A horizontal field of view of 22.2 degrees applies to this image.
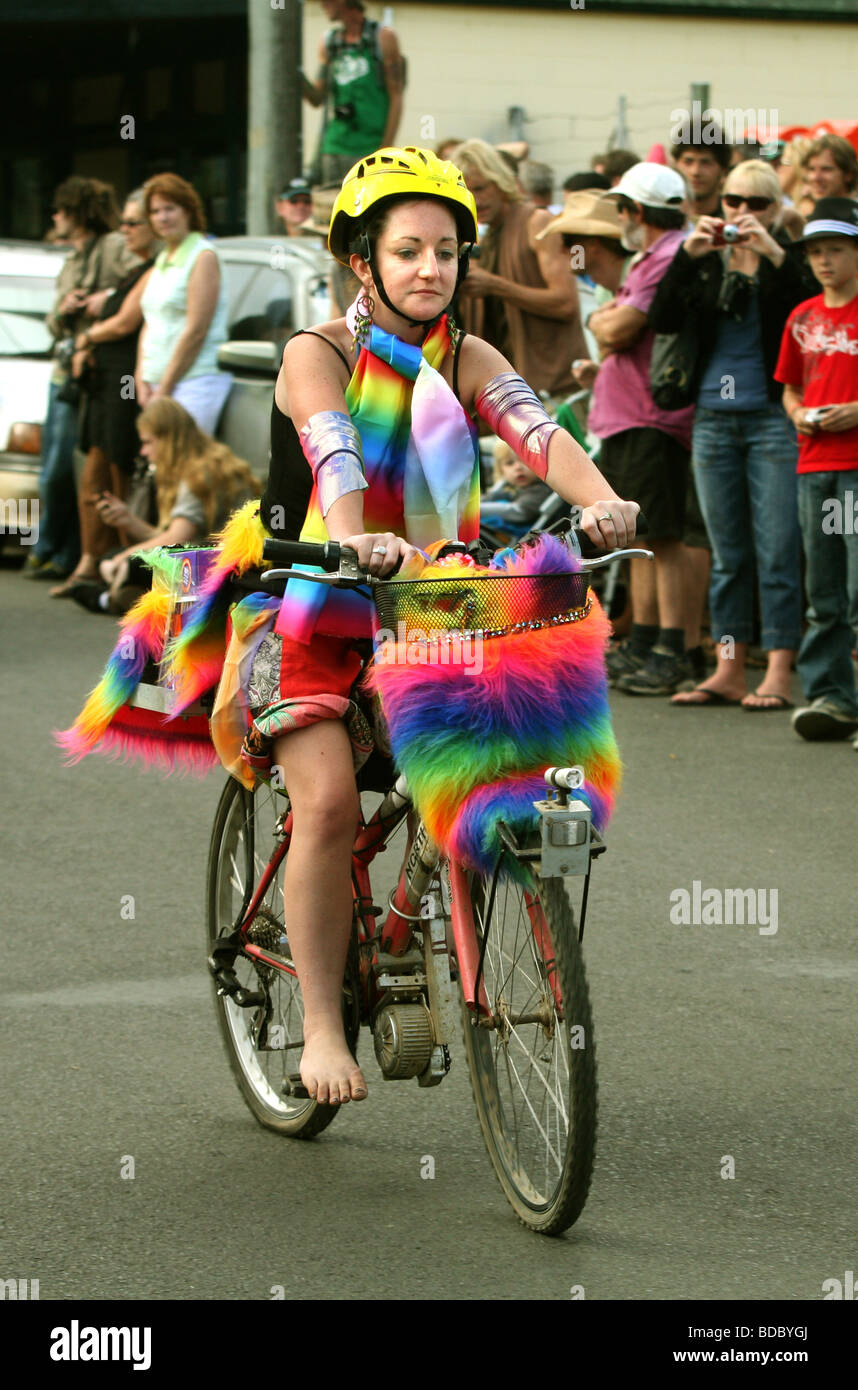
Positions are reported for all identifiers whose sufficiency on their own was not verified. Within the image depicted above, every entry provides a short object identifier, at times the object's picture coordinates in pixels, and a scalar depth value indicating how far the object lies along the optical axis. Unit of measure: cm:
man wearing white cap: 983
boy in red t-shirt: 879
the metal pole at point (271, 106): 1652
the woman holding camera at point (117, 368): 1252
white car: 1375
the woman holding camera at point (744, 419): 940
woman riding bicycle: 420
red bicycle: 390
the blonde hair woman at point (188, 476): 1155
